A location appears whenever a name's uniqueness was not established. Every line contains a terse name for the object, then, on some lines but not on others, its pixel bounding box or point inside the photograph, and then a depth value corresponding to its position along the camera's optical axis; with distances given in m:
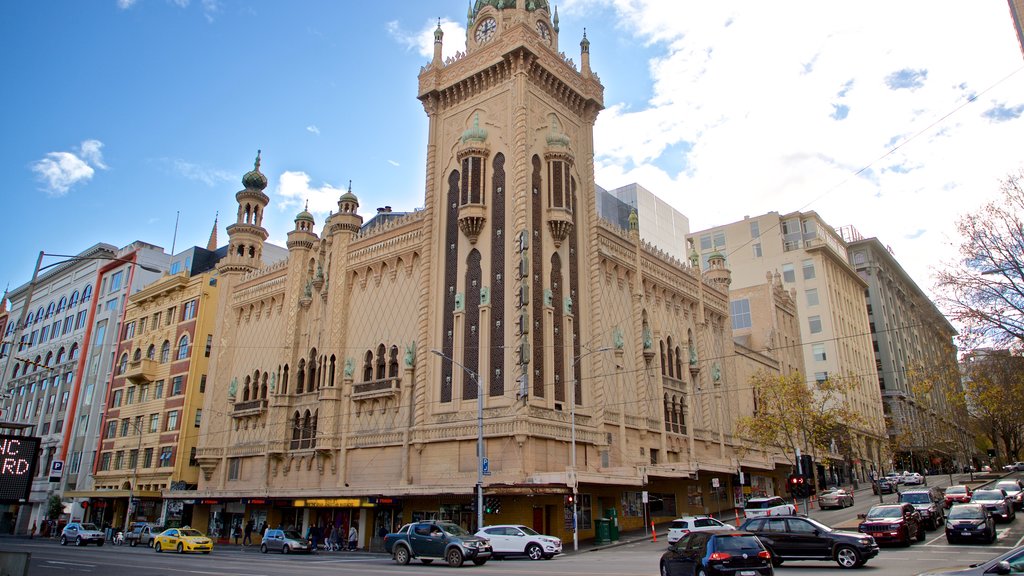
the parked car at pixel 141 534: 46.06
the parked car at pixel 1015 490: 34.41
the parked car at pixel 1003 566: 12.55
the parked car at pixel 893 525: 24.12
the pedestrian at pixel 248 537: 47.44
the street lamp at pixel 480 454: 31.47
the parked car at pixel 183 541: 36.72
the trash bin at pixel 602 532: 36.09
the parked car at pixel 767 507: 36.54
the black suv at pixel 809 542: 19.48
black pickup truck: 24.45
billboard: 20.11
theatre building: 37.47
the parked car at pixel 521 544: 28.00
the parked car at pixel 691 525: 32.59
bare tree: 29.61
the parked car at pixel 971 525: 23.86
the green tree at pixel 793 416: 46.28
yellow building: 55.28
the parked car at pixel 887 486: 52.62
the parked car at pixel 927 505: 28.67
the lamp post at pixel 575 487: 32.46
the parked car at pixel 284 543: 37.28
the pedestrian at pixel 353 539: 39.34
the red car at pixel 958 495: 35.59
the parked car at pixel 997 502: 29.75
